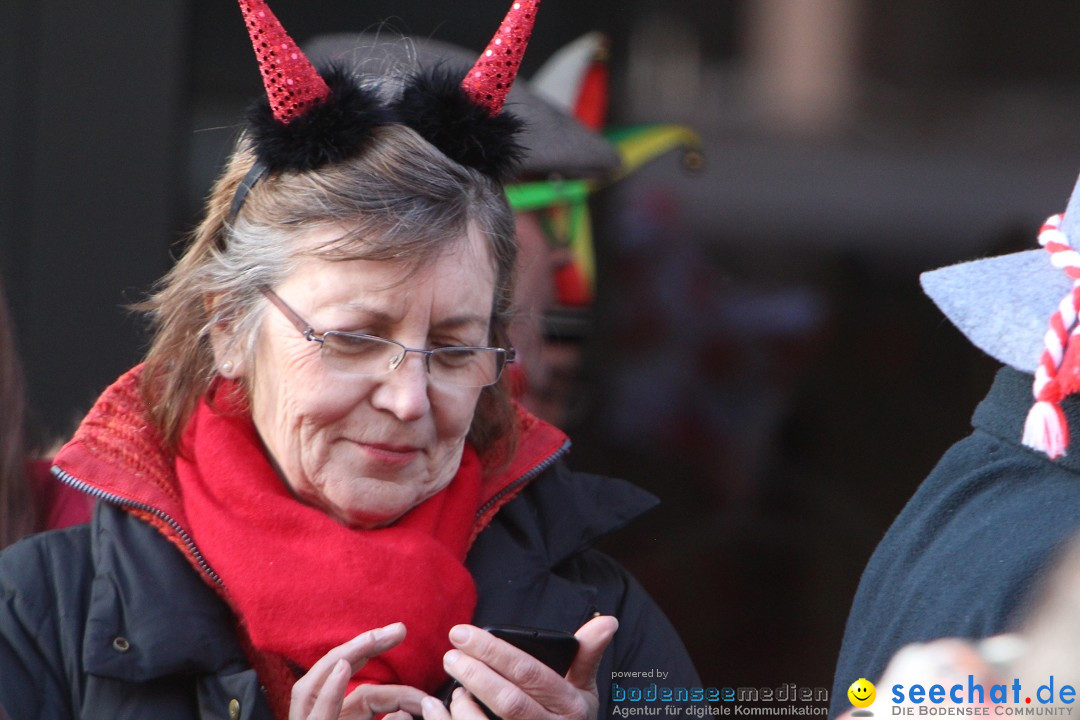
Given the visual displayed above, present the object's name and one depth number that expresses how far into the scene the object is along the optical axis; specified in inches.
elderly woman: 161.9
